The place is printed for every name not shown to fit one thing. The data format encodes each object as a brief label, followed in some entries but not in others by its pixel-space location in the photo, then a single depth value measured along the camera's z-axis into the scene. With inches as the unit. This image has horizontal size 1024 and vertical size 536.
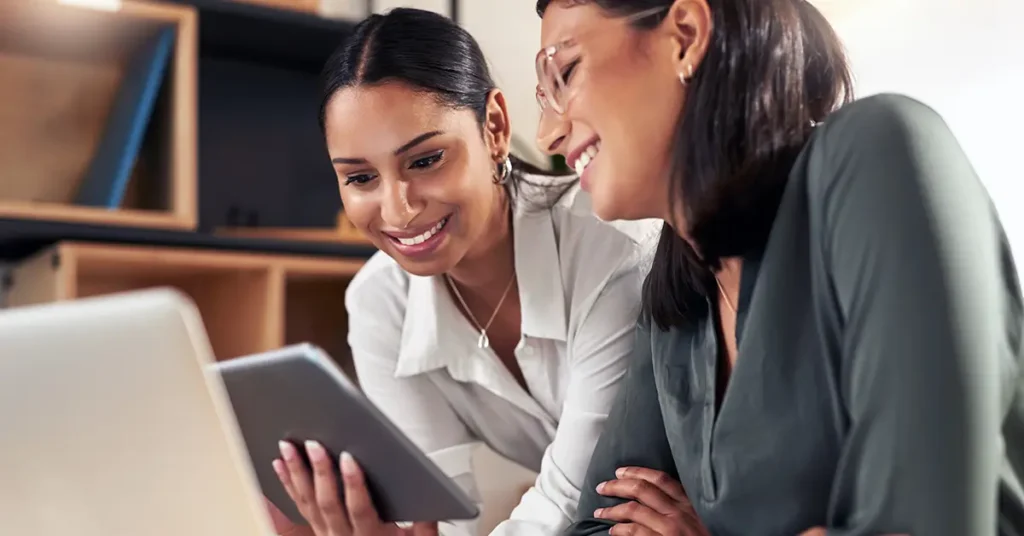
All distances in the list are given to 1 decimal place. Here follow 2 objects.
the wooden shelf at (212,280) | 58.6
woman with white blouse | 42.3
